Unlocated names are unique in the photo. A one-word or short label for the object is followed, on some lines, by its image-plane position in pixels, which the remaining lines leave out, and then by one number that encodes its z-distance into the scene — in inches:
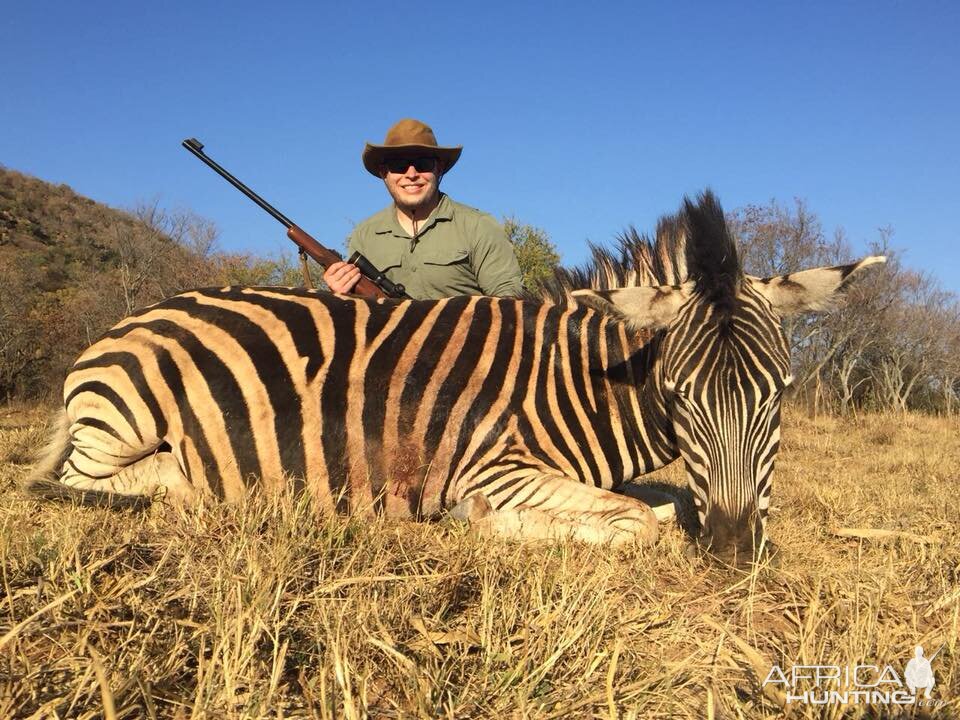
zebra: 94.2
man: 191.8
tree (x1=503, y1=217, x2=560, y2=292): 888.9
